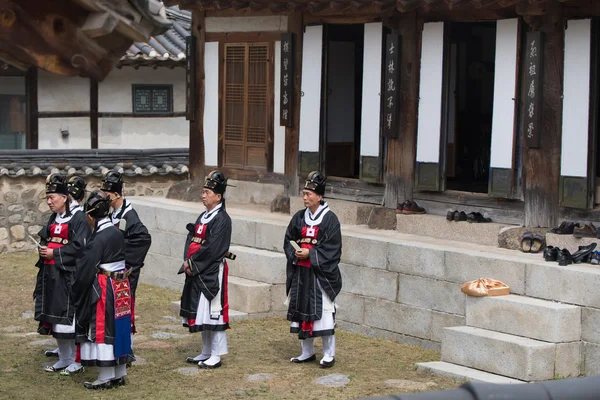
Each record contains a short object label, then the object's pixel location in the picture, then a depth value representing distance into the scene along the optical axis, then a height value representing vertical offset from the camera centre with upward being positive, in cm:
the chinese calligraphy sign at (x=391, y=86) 1264 +68
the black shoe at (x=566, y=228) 1077 -97
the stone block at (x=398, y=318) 1124 -212
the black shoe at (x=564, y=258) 1000 -121
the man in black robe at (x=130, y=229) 1045 -102
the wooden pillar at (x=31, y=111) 2039 +48
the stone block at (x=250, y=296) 1257 -207
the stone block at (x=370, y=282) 1162 -174
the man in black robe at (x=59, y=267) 997 -137
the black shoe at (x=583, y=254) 1016 -118
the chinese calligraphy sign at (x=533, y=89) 1088 +58
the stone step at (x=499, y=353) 920 -207
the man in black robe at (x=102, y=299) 916 -155
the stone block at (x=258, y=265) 1280 -172
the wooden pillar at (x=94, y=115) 2111 +43
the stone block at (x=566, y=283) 956 -143
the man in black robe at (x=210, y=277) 1013 -148
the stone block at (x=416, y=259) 1109 -140
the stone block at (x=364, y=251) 1172 -138
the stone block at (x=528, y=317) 942 -175
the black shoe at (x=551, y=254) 1027 -119
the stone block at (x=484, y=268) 1023 -139
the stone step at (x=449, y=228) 1169 -112
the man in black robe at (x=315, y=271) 1010 -140
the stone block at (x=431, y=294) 1089 -177
